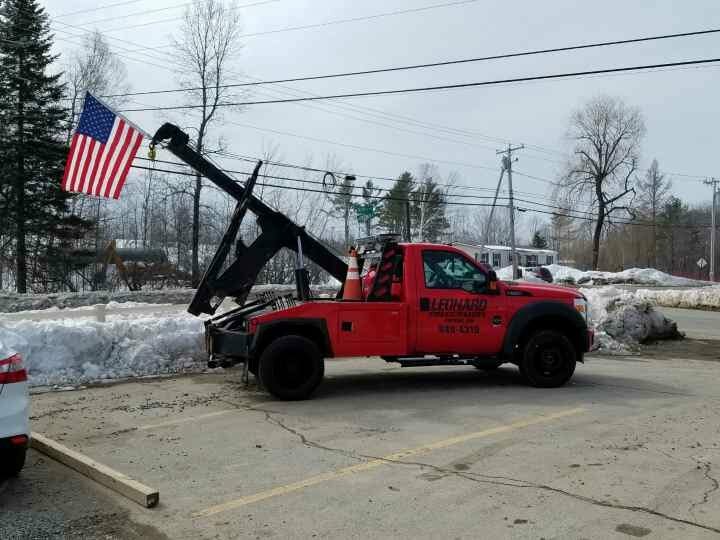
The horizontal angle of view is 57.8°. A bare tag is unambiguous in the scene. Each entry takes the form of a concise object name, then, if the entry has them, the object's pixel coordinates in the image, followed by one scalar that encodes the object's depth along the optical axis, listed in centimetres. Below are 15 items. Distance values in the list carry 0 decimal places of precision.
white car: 508
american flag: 1086
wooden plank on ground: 495
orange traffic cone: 971
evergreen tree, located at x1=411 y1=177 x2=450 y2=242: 6531
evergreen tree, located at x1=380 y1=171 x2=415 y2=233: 7006
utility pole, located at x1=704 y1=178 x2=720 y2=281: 6053
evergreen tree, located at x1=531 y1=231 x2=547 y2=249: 10503
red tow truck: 886
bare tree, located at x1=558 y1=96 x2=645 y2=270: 6594
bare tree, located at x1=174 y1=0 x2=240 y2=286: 3291
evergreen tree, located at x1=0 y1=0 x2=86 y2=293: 2892
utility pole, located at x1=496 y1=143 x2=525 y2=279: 4791
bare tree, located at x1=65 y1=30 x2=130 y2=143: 3638
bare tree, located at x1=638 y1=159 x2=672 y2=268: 8505
